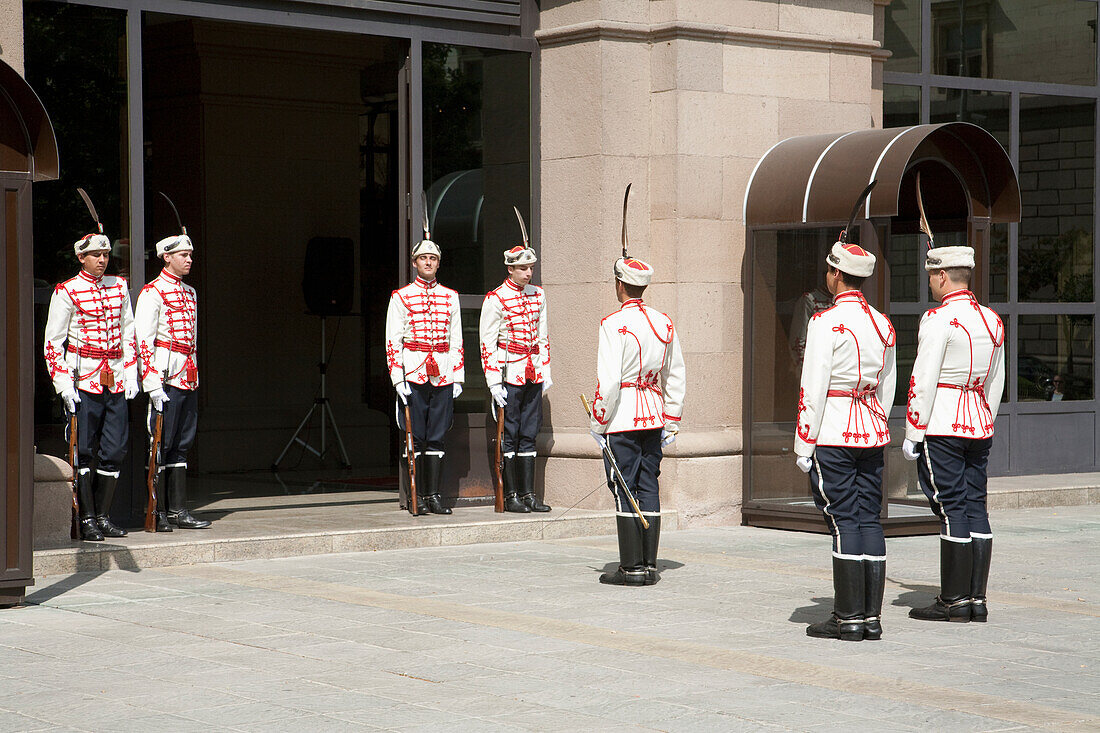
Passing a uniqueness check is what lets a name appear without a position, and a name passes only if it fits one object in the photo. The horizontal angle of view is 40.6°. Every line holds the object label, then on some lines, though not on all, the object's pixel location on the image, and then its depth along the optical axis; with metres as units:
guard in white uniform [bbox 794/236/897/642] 7.36
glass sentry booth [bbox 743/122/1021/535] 11.45
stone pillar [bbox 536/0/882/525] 12.14
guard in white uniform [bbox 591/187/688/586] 8.98
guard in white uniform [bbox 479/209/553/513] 11.96
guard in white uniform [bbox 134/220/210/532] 10.61
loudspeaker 16.81
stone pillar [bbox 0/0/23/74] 9.93
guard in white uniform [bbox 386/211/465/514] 11.68
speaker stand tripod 16.30
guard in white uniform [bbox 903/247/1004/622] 7.96
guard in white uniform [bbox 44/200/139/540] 10.09
